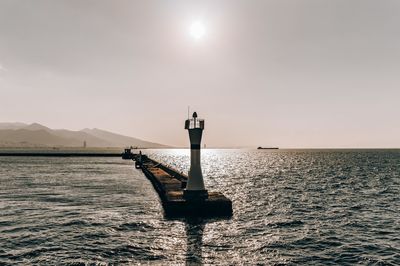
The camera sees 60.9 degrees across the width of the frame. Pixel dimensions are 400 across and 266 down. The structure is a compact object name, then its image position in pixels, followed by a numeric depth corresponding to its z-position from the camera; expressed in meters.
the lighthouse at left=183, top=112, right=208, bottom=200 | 23.12
